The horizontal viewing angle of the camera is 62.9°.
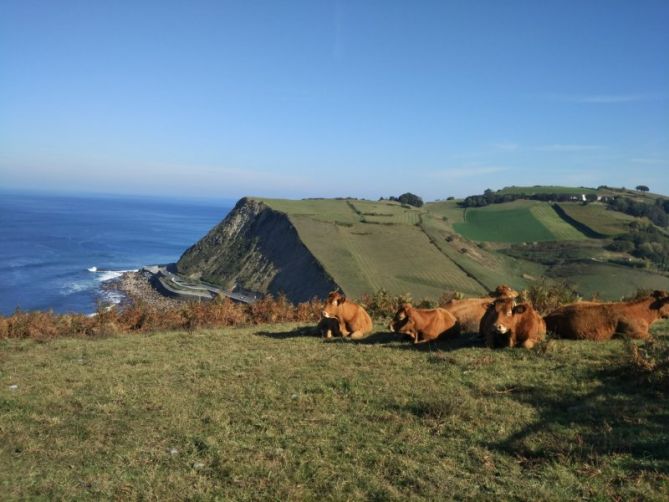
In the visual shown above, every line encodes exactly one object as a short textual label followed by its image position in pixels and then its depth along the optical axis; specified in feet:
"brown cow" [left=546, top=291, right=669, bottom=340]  39.58
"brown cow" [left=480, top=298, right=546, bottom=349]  38.52
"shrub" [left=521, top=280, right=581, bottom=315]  55.21
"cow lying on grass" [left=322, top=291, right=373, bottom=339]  48.47
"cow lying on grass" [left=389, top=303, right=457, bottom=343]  43.37
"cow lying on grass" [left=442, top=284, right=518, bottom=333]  45.75
